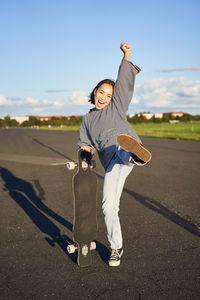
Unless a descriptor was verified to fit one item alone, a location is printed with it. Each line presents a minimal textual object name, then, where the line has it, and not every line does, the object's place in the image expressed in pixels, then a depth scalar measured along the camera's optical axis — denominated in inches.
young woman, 126.3
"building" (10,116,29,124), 7416.3
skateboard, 129.3
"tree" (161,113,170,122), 5098.4
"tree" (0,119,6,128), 5479.3
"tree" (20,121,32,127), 5447.8
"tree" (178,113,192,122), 4961.6
